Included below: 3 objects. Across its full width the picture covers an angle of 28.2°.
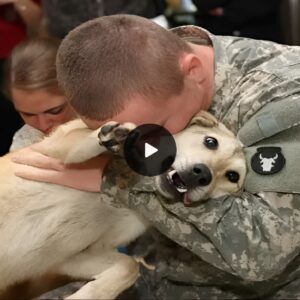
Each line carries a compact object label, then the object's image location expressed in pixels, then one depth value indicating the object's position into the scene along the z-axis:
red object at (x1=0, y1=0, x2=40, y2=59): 3.10
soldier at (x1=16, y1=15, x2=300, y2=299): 1.56
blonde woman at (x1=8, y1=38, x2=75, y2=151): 2.26
